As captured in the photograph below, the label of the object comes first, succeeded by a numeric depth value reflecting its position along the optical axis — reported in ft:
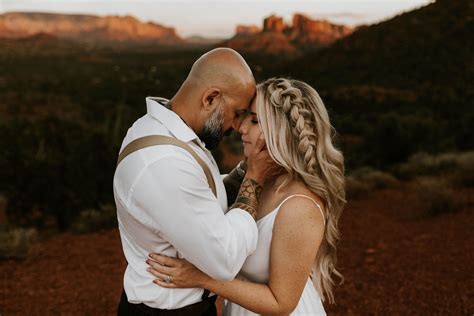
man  6.27
